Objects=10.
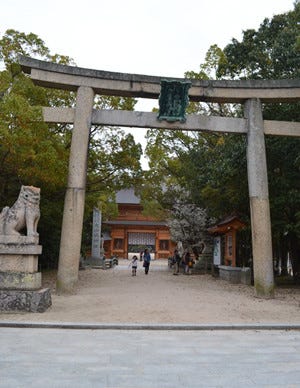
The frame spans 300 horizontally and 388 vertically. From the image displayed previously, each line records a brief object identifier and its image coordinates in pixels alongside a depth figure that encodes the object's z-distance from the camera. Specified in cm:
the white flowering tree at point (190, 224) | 2500
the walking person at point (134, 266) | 2147
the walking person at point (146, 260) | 2275
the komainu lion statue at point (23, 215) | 862
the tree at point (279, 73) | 1405
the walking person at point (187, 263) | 2319
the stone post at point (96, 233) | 2922
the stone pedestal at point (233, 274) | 1778
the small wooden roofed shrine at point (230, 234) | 1808
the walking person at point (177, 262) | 2306
